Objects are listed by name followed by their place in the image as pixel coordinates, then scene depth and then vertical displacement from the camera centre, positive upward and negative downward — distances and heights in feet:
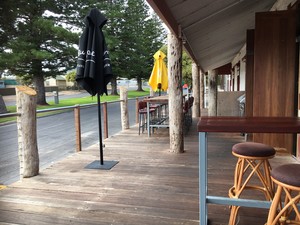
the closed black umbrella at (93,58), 11.55 +1.36
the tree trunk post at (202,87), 42.72 -0.01
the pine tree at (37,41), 41.04 +8.46
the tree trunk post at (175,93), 14.99 -0.31
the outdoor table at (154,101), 19.41 -0.93
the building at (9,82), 113.19 +4.01
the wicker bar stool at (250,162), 6.82 -2.03
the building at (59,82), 133.70 +4.16
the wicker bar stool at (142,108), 21.49 -1.60
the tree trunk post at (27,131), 10.85 -1.63
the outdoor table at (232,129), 5.84 -0.95
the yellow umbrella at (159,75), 21.70 +1.03
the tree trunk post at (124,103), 22.97 -1.23
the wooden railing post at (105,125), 19.49 -2.67
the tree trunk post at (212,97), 29.37 -1.14
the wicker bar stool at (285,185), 4.88 -1.82
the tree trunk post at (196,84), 30.81 +0.34
